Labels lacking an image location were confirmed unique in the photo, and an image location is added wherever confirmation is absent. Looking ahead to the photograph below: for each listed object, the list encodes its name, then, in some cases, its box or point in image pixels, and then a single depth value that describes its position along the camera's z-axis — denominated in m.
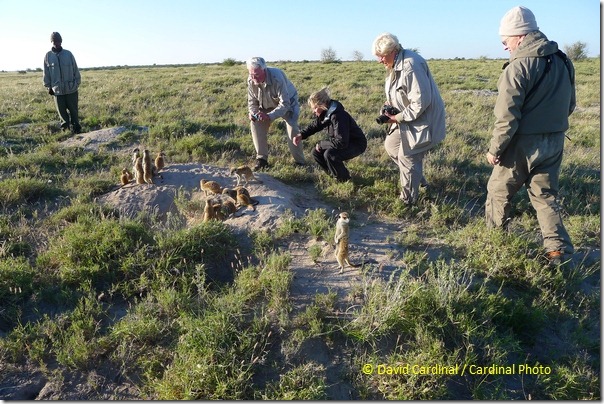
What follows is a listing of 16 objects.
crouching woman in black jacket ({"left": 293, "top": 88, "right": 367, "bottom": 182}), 6.50
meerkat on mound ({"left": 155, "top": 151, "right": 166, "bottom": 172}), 6.73
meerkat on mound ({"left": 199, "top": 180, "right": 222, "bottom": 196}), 6.17
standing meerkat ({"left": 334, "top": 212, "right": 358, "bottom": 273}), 4.20
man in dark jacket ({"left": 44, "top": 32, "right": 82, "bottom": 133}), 9.98
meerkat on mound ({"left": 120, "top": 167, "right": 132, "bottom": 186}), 6.71
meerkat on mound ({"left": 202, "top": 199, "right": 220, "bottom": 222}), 5.41
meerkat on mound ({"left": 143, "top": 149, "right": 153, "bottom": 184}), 6.39
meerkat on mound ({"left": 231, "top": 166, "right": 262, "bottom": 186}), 6.36
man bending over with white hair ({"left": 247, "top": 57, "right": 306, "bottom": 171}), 7.06
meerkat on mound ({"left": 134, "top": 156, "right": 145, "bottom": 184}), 6.47
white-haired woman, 5.28
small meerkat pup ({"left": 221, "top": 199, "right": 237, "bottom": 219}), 5.64
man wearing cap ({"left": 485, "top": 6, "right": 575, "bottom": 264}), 4.21
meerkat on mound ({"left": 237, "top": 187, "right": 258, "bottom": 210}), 5.72
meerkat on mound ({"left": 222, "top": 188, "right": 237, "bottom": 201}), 5.95
